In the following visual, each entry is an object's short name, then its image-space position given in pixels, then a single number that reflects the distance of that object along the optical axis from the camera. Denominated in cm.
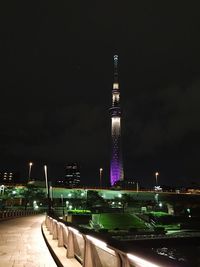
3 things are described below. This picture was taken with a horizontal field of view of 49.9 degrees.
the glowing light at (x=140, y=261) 232
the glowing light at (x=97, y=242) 375
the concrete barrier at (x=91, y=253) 289
